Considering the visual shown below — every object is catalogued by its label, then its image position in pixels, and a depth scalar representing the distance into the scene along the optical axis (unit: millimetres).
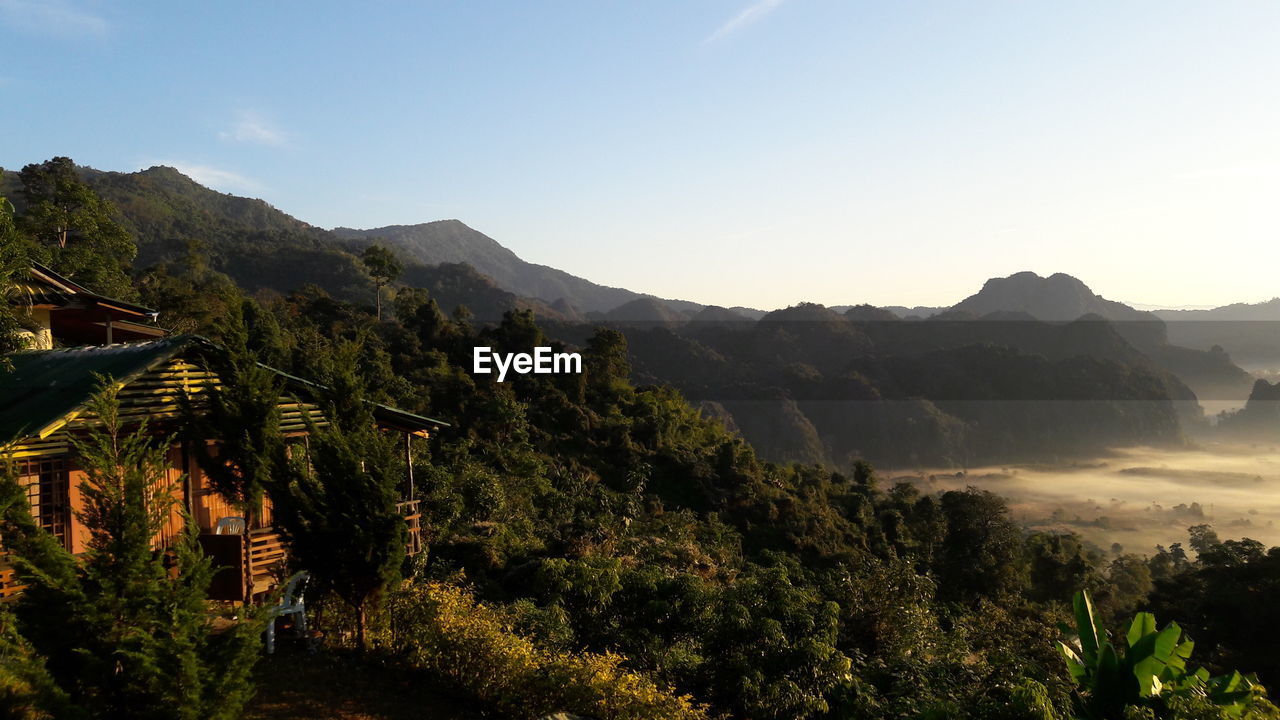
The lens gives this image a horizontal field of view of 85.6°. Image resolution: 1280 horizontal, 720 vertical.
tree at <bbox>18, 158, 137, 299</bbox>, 29359
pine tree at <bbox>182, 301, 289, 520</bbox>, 9320
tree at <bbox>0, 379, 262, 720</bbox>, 5359
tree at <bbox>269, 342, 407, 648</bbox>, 8484
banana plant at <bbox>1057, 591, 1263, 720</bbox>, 7199
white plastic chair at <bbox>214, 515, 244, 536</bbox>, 11276
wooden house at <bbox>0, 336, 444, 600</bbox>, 8961
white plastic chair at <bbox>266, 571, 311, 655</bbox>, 9523
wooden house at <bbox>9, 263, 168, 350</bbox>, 14805
